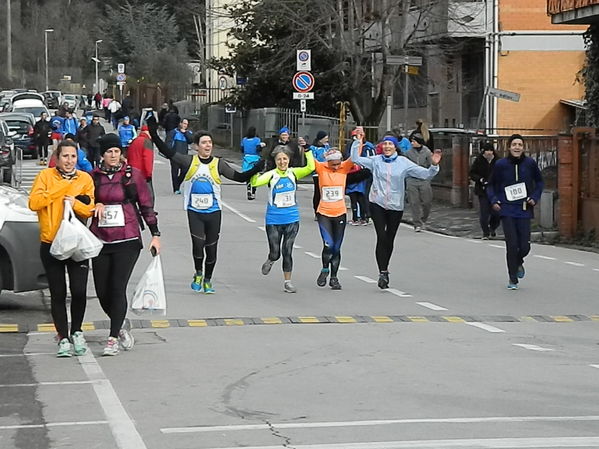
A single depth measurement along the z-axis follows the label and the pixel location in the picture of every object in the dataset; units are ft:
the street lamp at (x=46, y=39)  353.82
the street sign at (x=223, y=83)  206.04
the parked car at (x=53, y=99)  271.57
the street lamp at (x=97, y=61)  340.80
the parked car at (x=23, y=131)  157.28
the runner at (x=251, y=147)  100.22
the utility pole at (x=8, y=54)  314.35
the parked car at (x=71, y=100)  265.75
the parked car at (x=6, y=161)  107.86
